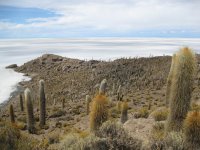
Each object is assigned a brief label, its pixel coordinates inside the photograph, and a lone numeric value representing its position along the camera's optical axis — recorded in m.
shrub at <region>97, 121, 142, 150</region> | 5.61
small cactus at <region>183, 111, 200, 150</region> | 5.45
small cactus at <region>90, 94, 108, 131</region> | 6.33
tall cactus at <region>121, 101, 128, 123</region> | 10.02
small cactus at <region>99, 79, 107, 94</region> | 13.73
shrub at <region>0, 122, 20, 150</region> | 6.42
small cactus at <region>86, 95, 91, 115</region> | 14.87
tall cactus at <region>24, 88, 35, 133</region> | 11.98
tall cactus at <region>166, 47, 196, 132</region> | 5.72
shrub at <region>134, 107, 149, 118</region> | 10.52
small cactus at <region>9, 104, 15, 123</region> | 12.93
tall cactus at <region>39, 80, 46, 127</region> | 13.11
